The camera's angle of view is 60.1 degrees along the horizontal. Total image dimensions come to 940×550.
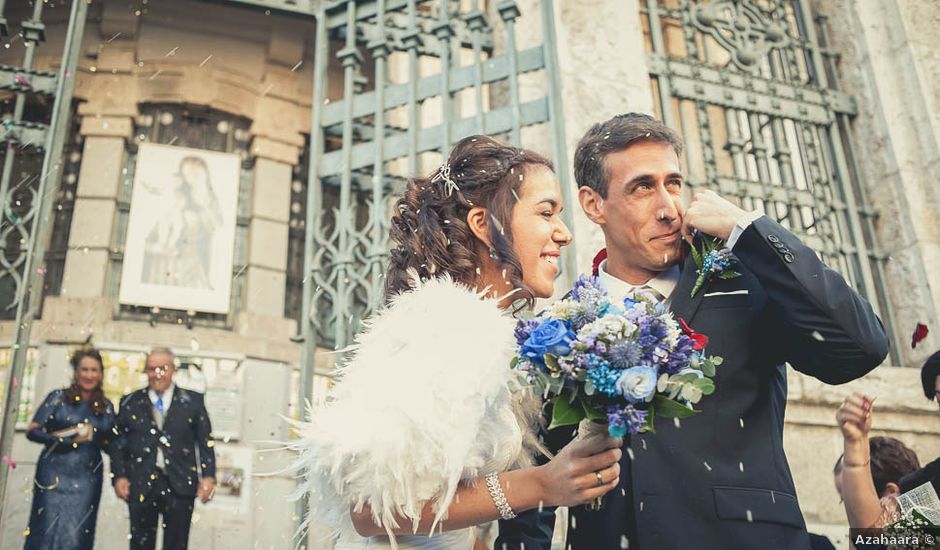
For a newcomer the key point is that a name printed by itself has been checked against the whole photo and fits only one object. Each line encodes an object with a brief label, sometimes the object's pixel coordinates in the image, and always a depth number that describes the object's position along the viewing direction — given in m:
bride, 1.84
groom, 2.00
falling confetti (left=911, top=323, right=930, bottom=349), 4.97
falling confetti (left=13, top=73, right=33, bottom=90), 5.58
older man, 6.22
